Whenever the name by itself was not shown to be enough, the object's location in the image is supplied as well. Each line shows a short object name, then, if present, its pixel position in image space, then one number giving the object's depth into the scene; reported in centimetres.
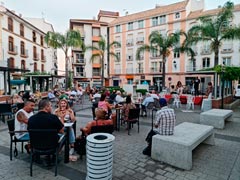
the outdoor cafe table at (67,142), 389
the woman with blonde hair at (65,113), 440
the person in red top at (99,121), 406
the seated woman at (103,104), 698
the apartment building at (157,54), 2817
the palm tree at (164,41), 2025
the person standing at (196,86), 1772
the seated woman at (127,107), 645
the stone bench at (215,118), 695
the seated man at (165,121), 421
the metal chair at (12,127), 412
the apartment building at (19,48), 1894
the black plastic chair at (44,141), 331
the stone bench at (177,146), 375
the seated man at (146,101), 893
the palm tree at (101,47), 2557
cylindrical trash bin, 303
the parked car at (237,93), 1921
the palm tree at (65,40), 2095
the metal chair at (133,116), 624
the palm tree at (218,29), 1515
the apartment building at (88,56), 3850
